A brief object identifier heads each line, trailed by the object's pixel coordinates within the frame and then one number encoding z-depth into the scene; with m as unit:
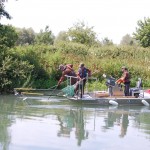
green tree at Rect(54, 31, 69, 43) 79.35
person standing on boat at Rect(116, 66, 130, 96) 20.39
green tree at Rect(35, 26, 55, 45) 64.25
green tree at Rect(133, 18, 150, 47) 59.22
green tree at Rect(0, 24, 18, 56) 27.22
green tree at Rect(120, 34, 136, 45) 106.53
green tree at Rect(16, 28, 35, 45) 78.86
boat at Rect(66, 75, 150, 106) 19.69
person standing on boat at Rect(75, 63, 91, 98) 19.87
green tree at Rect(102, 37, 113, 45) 67.51
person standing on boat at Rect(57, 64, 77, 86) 21.38
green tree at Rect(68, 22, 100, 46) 58.58
